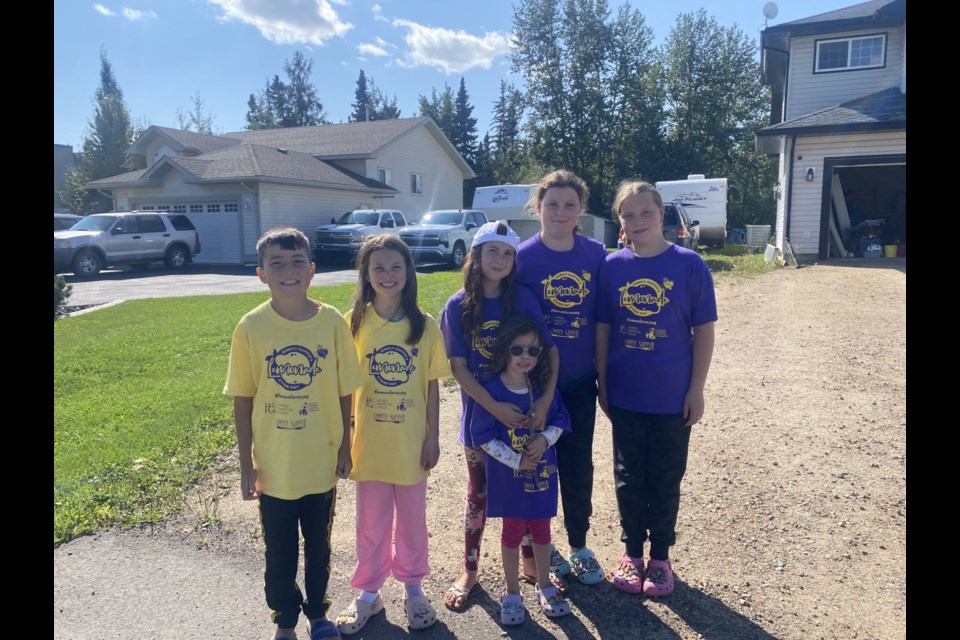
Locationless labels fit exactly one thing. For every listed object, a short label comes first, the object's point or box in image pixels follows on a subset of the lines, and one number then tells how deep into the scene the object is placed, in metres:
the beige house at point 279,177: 22.73
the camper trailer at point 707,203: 24.98
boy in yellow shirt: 2.70
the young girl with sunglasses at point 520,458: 2.89
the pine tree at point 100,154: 40.41
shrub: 11.26
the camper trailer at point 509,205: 25.86
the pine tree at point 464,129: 59.16
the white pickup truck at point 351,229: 21.28
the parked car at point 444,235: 19.81
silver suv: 18.17
